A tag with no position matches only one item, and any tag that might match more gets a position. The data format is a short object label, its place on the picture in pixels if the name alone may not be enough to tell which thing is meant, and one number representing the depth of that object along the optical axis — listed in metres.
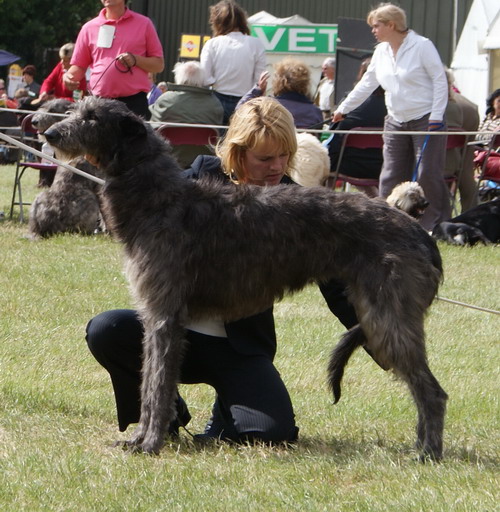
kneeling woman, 7.26
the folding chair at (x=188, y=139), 17.45
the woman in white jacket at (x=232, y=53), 17.86
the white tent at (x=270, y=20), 36.89
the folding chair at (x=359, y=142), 18.26
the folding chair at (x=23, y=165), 18.37
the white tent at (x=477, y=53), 28.84
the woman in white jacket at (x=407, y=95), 16.42
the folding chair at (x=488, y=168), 18.77
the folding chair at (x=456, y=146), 18.32
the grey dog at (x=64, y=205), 16.45
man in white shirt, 28.21
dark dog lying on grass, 17.08
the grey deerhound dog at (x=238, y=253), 6.60
